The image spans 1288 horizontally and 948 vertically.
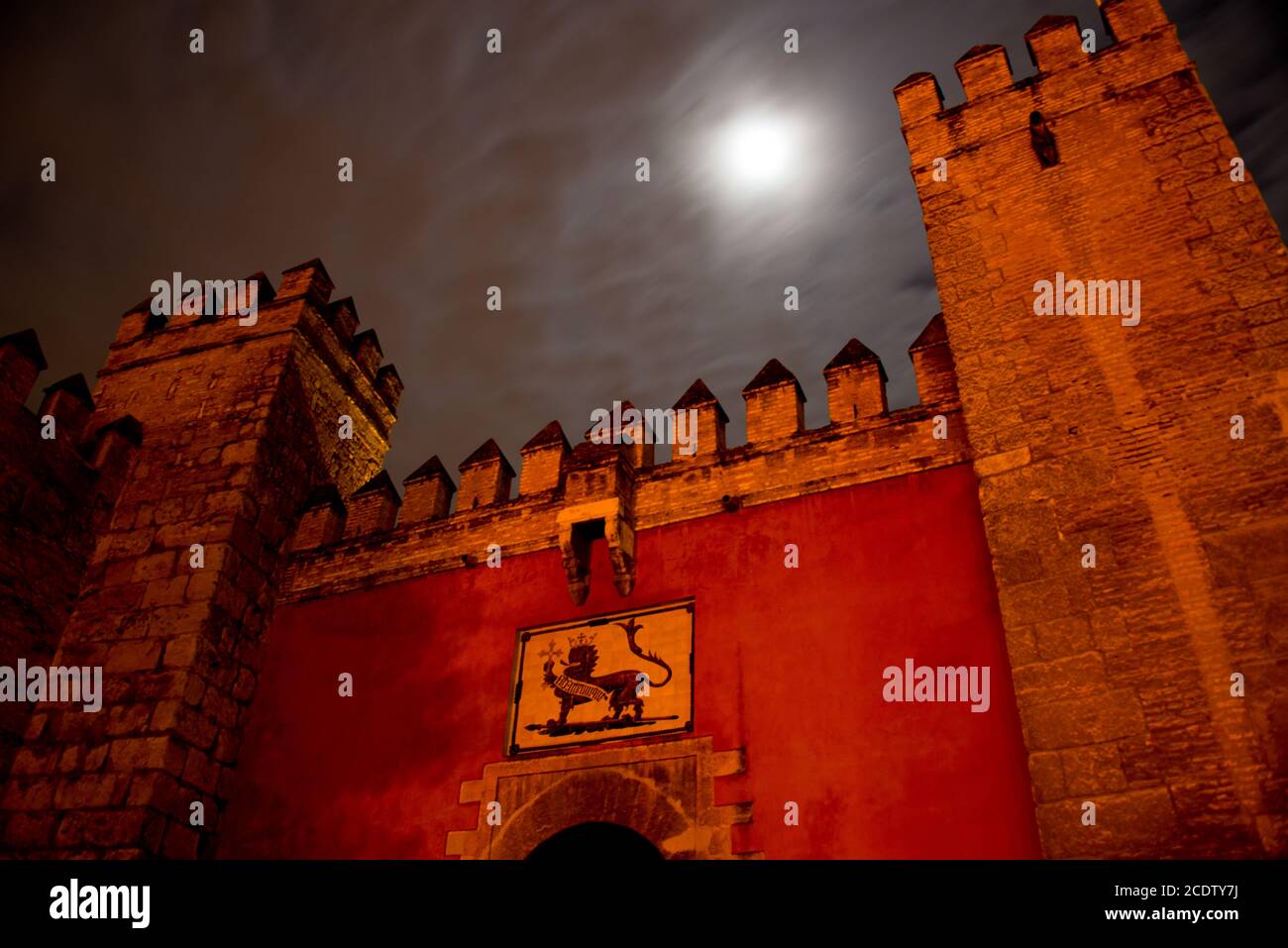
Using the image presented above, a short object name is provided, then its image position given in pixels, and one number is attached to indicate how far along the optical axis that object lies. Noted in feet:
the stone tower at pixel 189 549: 22.53
